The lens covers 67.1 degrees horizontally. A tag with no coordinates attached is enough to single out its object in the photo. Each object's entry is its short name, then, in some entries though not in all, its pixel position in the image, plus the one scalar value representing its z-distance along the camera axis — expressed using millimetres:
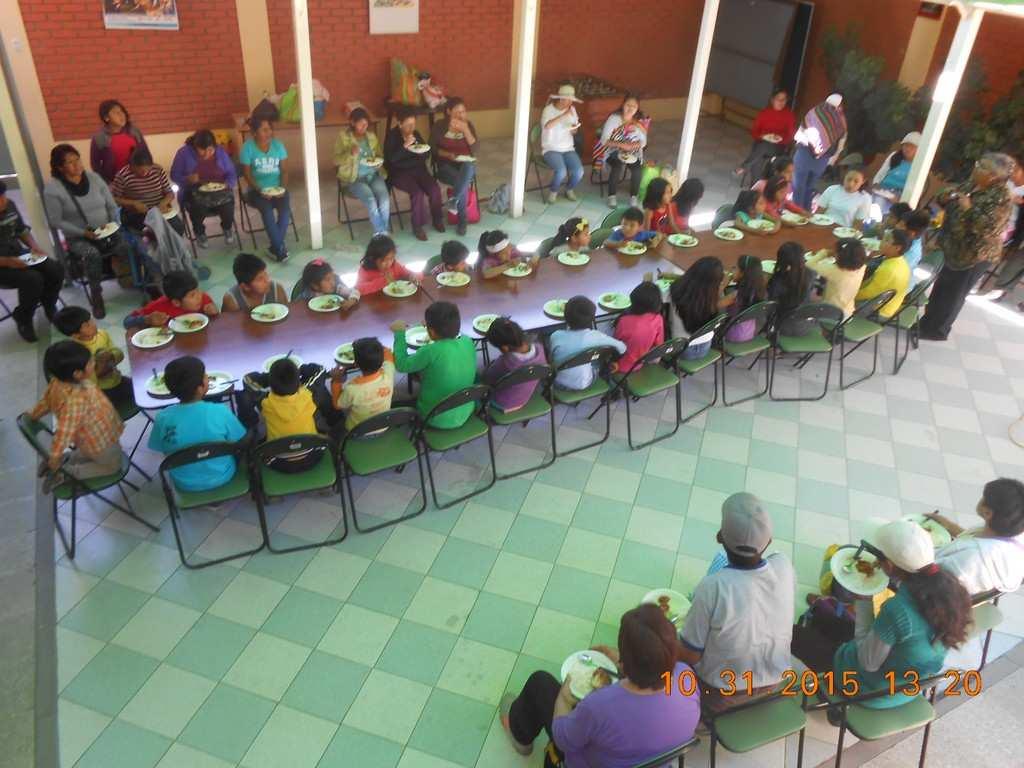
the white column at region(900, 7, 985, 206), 7406
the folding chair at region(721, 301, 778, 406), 5703
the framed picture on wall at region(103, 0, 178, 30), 8406
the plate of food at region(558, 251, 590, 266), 6258
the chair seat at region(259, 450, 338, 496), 4434
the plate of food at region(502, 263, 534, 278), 6023
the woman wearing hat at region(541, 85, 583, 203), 9234
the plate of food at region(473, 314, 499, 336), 5281
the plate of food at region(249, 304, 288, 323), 5285
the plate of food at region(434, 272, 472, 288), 5844
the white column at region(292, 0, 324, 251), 6777
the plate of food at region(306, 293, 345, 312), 5445
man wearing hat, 3156
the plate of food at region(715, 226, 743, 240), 6941
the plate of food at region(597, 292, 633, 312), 5707
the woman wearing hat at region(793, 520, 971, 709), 3086
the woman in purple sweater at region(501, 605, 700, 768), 2649
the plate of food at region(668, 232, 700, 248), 6715
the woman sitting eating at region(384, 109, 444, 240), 8352
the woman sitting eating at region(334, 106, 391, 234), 8117
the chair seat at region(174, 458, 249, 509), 4332
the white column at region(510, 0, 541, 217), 7891
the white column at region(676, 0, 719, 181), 8547
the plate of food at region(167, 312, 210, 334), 5090
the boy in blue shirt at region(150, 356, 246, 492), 4203
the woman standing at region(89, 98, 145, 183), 7461
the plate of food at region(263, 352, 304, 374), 4823
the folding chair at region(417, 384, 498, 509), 4633
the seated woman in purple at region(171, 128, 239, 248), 7602
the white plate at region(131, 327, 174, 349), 4918
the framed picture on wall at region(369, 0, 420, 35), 9773
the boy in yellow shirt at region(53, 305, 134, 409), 4770
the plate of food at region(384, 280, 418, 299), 5656
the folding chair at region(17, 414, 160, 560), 4266
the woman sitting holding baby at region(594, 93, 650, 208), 9148
